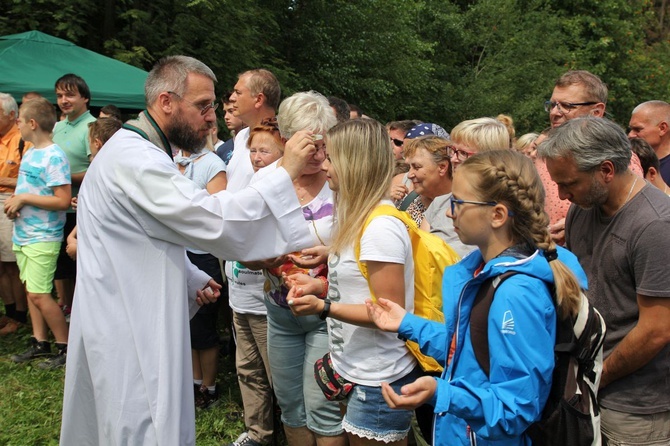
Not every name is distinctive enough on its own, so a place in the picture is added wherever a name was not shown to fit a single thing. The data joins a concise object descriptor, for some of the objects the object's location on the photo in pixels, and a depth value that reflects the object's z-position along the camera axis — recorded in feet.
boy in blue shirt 19.71
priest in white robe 8.68
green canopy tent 27.71
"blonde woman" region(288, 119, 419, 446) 9.27
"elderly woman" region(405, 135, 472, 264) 13.41
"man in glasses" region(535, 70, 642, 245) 12.72
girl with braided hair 6.82
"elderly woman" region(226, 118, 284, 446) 13.99
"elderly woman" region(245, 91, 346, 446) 11.86
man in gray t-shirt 8.36
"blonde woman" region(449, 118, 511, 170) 13.51
